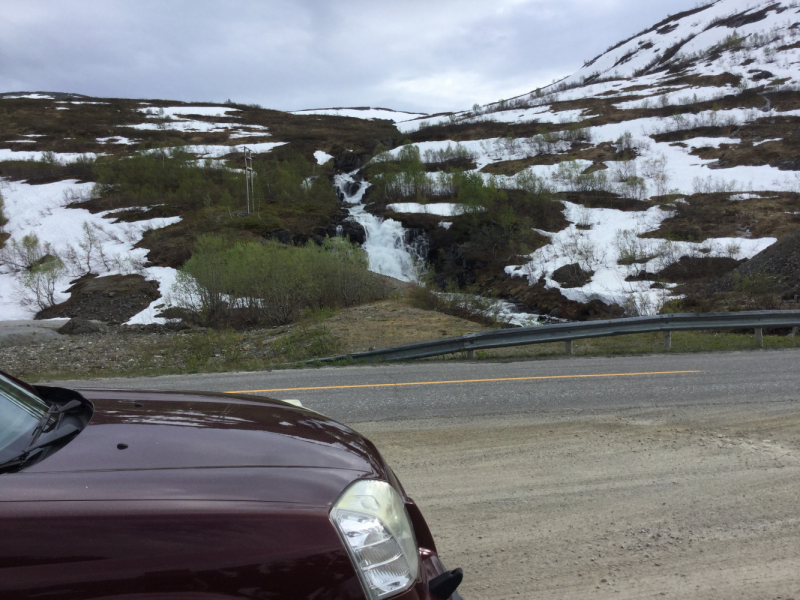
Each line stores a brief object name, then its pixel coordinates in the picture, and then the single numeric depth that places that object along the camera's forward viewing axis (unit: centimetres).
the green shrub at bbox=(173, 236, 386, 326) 2280
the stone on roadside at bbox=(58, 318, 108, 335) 2333
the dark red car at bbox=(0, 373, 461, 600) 143
